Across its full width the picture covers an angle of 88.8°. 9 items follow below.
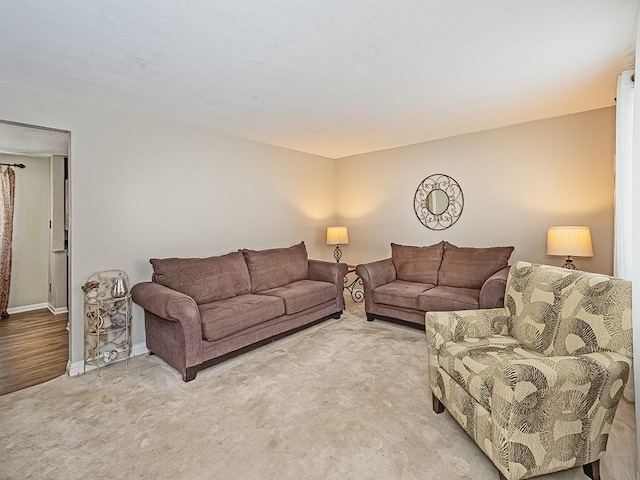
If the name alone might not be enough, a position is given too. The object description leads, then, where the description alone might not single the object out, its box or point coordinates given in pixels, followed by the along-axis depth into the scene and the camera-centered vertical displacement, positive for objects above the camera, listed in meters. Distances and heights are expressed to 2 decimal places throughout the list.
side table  5.16 -0.88
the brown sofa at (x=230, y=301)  2.68 -0.64
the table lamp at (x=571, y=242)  3.11 -0.01
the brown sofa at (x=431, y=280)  3.40 -0.50
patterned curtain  4.40 +0.05
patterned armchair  1.42 -0.65
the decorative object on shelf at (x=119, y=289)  2.96 -0.49
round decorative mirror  4.45 +0.52
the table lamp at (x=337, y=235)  5.16 +0.04
